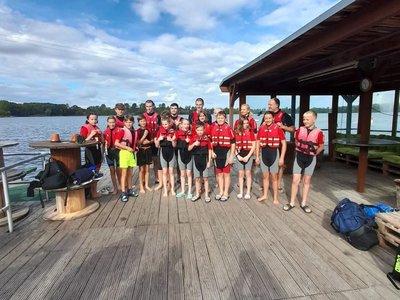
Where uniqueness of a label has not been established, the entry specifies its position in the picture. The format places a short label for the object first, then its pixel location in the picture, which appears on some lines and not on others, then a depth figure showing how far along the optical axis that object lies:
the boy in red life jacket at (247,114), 4.25
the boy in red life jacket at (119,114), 4.55
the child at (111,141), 4.43
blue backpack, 2.85
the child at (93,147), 4.31
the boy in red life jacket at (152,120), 4.92
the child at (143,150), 4.63
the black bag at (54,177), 3.35
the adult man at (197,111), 5.09
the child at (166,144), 4.35
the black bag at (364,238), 2.70
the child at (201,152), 4.20
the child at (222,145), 4.13
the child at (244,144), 4.11
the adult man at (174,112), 4.88
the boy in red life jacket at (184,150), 4.37
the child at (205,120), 4.29
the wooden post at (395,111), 8.62
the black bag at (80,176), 3.53
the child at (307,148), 3.62
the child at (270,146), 3.94
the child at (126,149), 4.27
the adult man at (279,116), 4.26
